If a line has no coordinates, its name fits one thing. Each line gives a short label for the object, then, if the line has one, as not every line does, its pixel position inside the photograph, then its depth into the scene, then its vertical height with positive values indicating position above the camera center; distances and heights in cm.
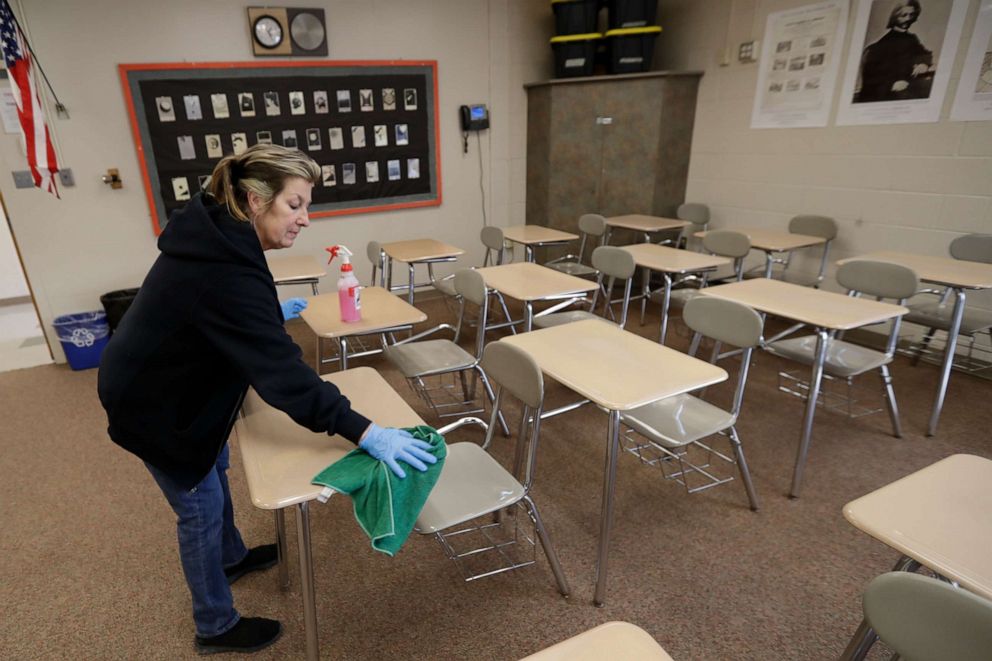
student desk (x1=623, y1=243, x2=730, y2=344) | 320 -67
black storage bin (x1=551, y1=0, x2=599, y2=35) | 457 +106
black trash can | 378 -105
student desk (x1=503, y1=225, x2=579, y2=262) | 416 -67
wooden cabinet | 462 +4
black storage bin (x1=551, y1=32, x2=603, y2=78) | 467 +78
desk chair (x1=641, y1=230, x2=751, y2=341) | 356 -66
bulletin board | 387 +17
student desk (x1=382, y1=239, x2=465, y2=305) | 366 -70
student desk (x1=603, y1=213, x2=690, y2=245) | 436 -60
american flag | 309 +25
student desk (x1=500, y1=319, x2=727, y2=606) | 161 -68
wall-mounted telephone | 489 +26
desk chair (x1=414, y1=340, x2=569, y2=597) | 148 -94
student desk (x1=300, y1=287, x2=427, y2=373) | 229 -72
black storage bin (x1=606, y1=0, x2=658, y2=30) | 445 +104
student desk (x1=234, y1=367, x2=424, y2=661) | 118 -70
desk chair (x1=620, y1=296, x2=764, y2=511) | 195 -96
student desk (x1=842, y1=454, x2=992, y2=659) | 97 -70
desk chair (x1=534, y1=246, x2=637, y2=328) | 311 -69
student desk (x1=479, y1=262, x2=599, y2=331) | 272 -69
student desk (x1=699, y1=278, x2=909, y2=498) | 219 -66
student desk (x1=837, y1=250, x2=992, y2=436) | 259 -61
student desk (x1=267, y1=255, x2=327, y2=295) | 316 -72
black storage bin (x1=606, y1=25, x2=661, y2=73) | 449 +78
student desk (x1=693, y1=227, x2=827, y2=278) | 364 -62
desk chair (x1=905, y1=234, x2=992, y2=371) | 291 -88
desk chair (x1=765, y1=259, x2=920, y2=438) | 245 -92
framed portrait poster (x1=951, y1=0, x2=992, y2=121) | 309 +38
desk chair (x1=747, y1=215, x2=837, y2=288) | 394 -61
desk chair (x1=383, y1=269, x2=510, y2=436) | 252 -96
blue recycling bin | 366 -123
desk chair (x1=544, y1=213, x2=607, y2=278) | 418 -83
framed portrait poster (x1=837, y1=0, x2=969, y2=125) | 328 +52
